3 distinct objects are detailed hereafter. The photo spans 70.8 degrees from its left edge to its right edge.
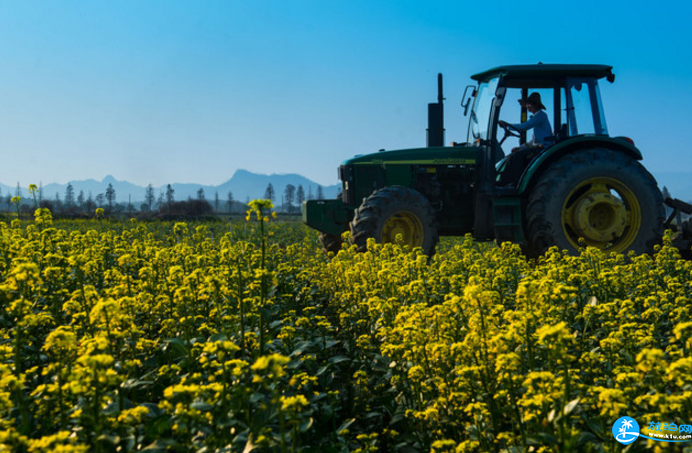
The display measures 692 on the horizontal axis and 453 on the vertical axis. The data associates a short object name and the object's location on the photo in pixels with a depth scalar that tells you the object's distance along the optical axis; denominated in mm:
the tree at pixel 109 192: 106294
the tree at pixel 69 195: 135600
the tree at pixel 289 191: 144325
